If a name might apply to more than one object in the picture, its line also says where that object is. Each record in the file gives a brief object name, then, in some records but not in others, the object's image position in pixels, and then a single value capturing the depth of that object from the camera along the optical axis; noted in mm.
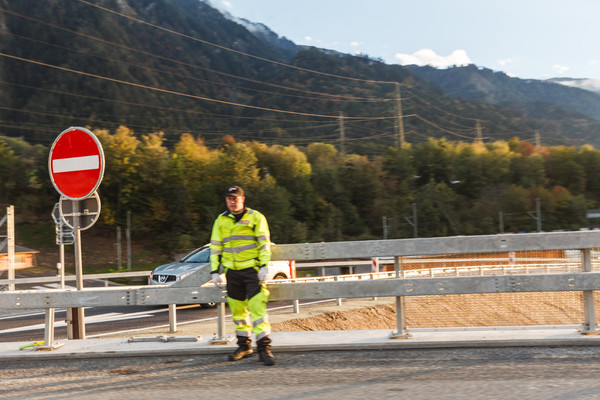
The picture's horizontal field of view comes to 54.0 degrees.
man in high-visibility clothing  6035
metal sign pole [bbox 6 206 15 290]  10203
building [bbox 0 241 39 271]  31484
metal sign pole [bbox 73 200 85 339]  7163
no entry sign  7086
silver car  15367
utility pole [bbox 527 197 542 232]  73106
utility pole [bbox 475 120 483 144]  105862
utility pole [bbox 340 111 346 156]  67162
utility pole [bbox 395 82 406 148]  66225
